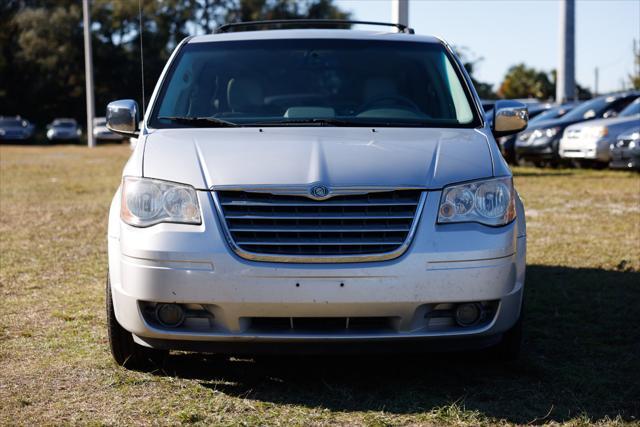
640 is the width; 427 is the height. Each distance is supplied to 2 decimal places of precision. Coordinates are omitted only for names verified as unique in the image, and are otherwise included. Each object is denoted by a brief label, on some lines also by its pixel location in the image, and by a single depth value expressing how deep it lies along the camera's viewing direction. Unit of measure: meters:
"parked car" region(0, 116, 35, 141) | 52.59
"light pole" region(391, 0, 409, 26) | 11.99
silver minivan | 4.16
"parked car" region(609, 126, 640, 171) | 15.13
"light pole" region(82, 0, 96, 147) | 45.69
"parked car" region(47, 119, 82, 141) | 54.03
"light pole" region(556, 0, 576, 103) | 30.12
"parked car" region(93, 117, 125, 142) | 50.34
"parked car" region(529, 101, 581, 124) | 22.56
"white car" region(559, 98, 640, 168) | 17.94
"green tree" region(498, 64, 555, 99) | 96.04
